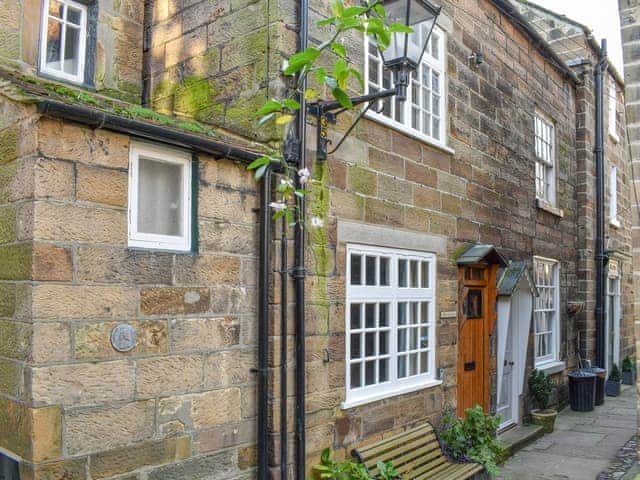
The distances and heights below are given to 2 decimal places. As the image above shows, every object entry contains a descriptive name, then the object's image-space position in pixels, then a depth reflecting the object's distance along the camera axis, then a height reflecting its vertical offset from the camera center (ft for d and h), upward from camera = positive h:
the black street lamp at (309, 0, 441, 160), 16.99 +6.43
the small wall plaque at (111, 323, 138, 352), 13.70 -1.18
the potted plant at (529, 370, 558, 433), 31.19 -5.69
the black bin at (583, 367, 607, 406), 37.60 -5.61
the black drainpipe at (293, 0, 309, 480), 17.07 -0.63
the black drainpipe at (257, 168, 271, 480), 16.49 -1.05
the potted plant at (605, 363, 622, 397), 42.96 -6.66
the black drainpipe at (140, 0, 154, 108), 21.29 +7.56
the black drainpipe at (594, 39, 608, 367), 41.45 +5.05
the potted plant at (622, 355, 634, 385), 47.96 -6.50
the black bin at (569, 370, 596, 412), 36.45 -5.90
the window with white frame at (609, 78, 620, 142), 48.98 +13.58
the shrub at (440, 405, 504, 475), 22.50 -5.50
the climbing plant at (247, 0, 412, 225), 10.42 +3.75
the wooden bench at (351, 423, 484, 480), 19.53 -5.52
